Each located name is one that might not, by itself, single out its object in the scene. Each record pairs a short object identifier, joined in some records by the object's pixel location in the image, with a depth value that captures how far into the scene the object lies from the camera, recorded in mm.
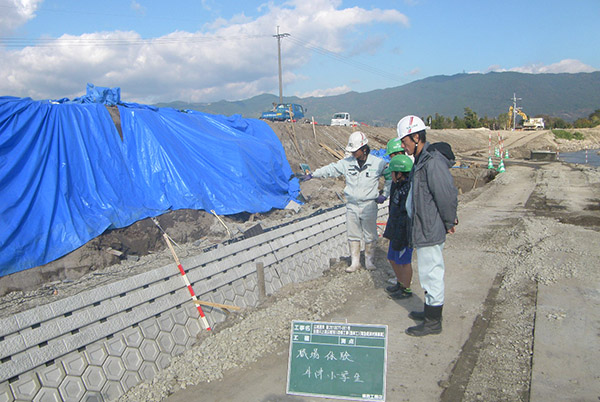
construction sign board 3107
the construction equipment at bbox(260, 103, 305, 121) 35125
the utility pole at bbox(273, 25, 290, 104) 42969
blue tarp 7582
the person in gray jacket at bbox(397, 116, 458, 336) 3887
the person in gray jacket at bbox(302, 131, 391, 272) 5930
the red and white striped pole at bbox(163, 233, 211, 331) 4707
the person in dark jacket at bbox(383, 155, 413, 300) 4805
